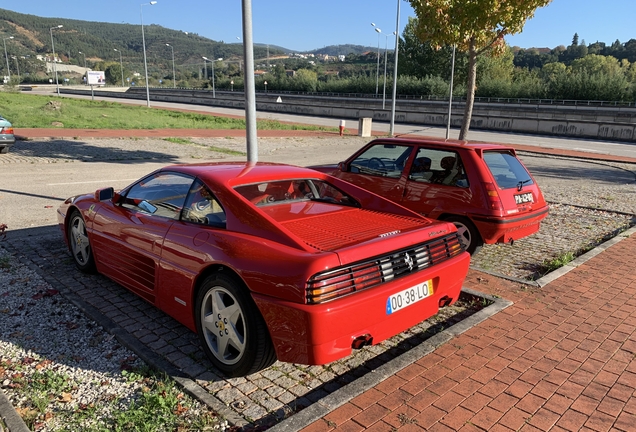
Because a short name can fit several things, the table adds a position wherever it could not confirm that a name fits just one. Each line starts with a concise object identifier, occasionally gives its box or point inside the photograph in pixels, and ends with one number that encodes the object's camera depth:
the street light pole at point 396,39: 26.64
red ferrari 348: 2.95
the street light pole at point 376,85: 63.03
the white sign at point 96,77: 66.61
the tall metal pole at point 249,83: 7.32
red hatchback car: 5.69
